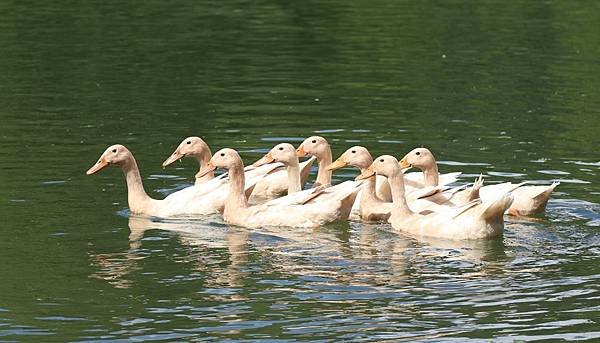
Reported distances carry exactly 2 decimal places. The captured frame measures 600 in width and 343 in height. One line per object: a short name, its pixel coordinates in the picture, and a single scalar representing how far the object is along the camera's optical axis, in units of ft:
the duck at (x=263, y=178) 63.98
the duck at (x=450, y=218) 53.52
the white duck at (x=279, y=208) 56.75
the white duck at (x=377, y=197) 58.29
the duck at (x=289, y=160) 60.90
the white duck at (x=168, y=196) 59.62
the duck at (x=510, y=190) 57.67
